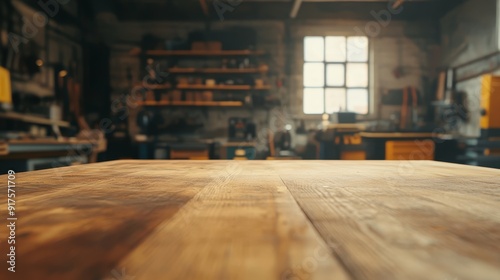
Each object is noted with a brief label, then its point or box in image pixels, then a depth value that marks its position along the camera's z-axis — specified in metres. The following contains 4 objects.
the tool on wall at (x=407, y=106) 6.27
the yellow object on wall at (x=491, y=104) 4.50
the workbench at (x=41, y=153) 2.67
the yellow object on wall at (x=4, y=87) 3.56
